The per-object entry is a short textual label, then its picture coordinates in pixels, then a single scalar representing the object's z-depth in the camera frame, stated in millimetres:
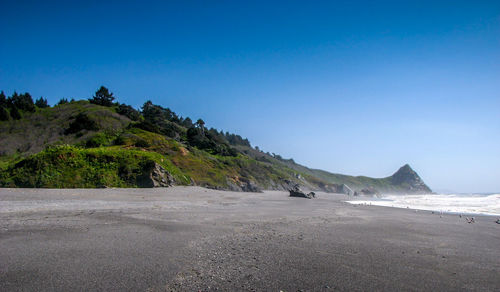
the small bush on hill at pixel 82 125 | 36938
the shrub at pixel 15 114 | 41250
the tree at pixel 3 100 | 42953
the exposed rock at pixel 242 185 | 35562
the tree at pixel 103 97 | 57306
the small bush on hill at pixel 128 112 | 48250
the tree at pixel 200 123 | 85056
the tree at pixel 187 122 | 98675
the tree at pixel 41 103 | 66750
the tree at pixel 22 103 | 43969
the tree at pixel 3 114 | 39828
